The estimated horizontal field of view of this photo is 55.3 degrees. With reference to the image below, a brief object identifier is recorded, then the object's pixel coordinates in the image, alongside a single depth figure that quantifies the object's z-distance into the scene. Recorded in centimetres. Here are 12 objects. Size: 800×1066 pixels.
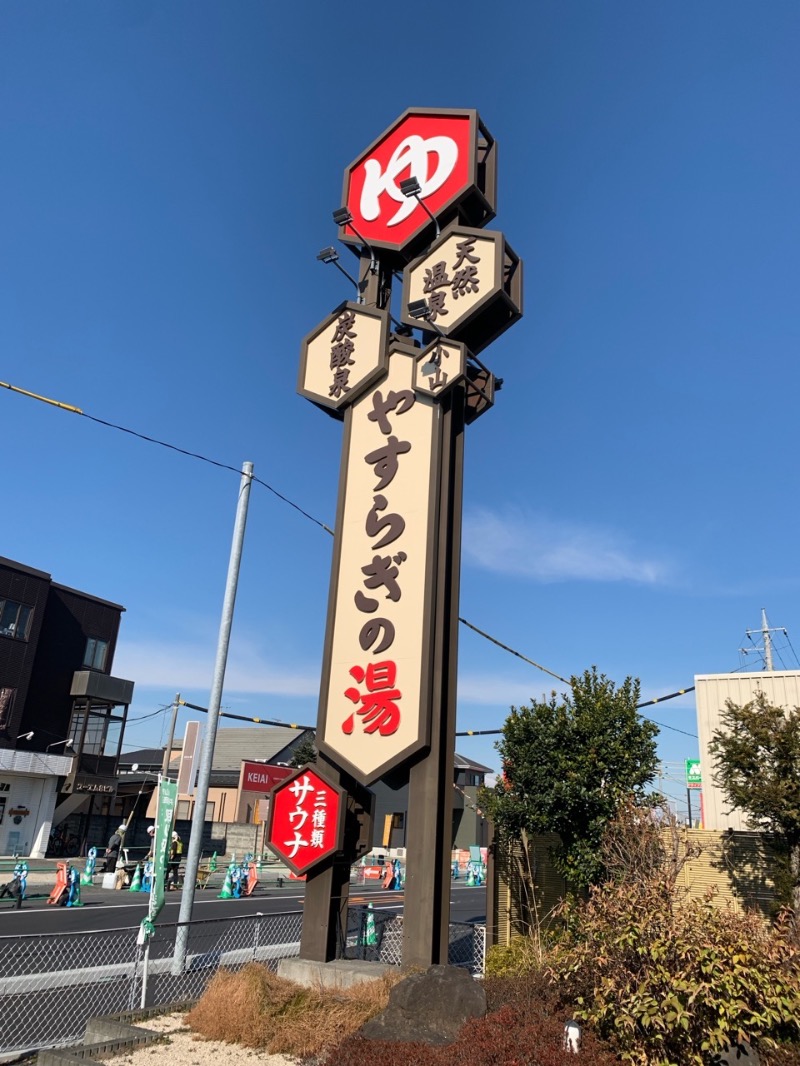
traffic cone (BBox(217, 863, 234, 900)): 2712
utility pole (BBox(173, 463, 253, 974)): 1346
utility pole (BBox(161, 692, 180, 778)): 3059
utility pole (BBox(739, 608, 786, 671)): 3597
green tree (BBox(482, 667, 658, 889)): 1368
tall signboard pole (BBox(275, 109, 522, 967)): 1045
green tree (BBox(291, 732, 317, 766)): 4284
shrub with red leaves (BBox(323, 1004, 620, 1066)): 643
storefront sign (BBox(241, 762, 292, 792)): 4791
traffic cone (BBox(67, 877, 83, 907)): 2236
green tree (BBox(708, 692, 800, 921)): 1360
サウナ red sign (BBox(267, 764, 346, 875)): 1067
